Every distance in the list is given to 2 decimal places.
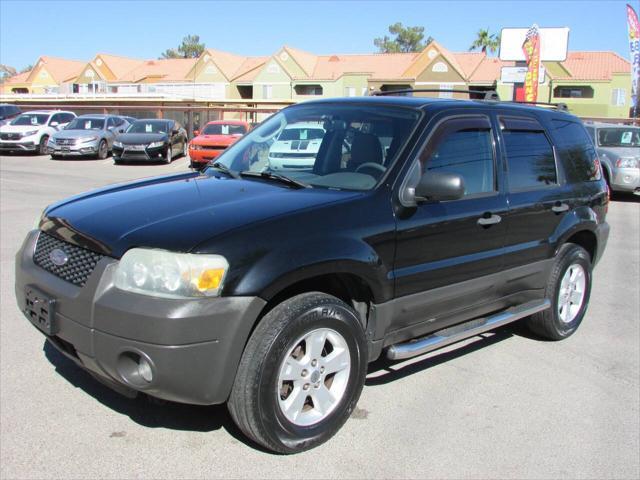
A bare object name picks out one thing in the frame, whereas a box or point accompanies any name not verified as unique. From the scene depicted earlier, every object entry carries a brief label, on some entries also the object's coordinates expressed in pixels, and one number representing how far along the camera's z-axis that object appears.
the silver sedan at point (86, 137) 20.92
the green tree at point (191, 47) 115.56
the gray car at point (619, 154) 14.04
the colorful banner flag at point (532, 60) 22.89
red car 18.27
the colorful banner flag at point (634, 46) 31.75
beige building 52.59
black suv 2.87
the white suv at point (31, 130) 22.34
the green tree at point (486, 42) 75.69
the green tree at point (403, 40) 105.50
